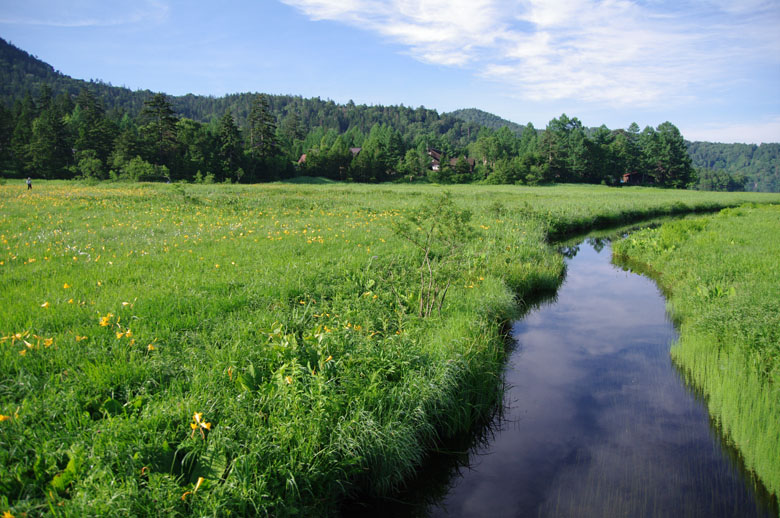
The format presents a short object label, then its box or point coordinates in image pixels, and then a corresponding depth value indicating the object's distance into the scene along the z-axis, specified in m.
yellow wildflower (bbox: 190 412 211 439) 3.50
